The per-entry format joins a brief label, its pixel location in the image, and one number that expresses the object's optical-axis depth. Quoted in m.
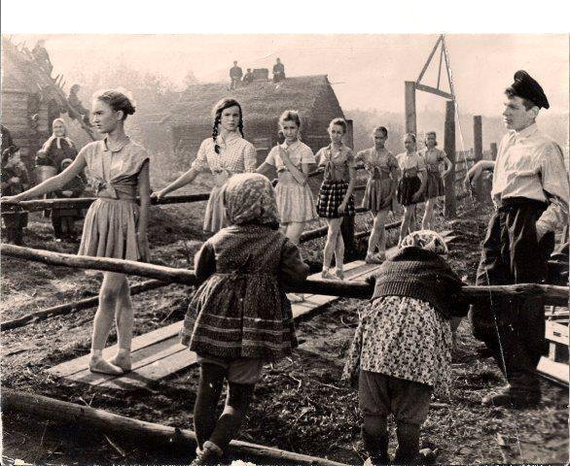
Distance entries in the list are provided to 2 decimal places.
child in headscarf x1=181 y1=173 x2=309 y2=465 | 2.41
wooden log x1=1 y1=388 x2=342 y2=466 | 2.60
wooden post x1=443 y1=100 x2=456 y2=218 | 3.71
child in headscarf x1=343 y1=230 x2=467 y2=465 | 2.40
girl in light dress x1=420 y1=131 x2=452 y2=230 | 4.09
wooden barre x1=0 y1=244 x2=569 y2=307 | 2.44
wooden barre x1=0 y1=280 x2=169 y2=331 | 3.87
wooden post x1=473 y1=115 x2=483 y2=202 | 3.10
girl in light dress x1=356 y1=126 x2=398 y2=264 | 4.34
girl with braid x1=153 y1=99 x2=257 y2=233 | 3.55
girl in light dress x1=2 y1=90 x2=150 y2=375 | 3.24
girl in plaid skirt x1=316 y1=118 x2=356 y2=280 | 4.27
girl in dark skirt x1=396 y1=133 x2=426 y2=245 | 4.11
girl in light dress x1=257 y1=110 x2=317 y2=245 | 3.92
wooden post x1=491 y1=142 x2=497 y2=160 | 3.57
